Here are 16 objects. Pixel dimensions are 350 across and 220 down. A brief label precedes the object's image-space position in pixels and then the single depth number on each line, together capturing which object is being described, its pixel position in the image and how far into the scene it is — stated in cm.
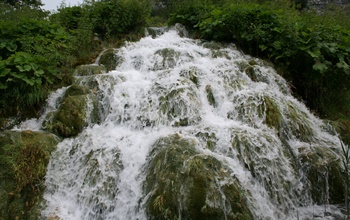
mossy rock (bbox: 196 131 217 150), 465
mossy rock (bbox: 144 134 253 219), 360
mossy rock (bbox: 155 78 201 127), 543
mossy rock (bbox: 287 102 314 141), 527
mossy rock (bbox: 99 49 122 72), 766
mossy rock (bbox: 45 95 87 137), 521
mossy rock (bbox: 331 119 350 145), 545
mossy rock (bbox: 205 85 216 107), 605
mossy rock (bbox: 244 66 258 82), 691
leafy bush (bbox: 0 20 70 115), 532
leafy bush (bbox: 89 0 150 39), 945
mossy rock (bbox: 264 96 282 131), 526
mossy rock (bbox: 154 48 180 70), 751
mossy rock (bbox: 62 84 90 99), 591
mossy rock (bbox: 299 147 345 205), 452
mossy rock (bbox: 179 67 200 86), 654
